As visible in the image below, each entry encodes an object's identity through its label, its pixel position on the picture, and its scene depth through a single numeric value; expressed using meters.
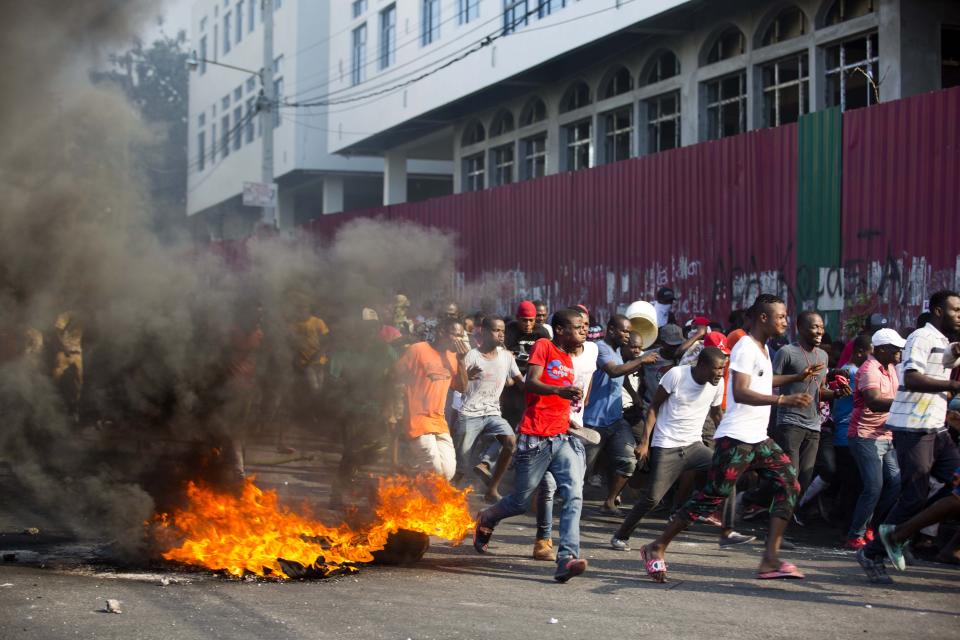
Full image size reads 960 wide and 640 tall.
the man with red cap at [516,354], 10.15
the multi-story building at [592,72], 16.12
